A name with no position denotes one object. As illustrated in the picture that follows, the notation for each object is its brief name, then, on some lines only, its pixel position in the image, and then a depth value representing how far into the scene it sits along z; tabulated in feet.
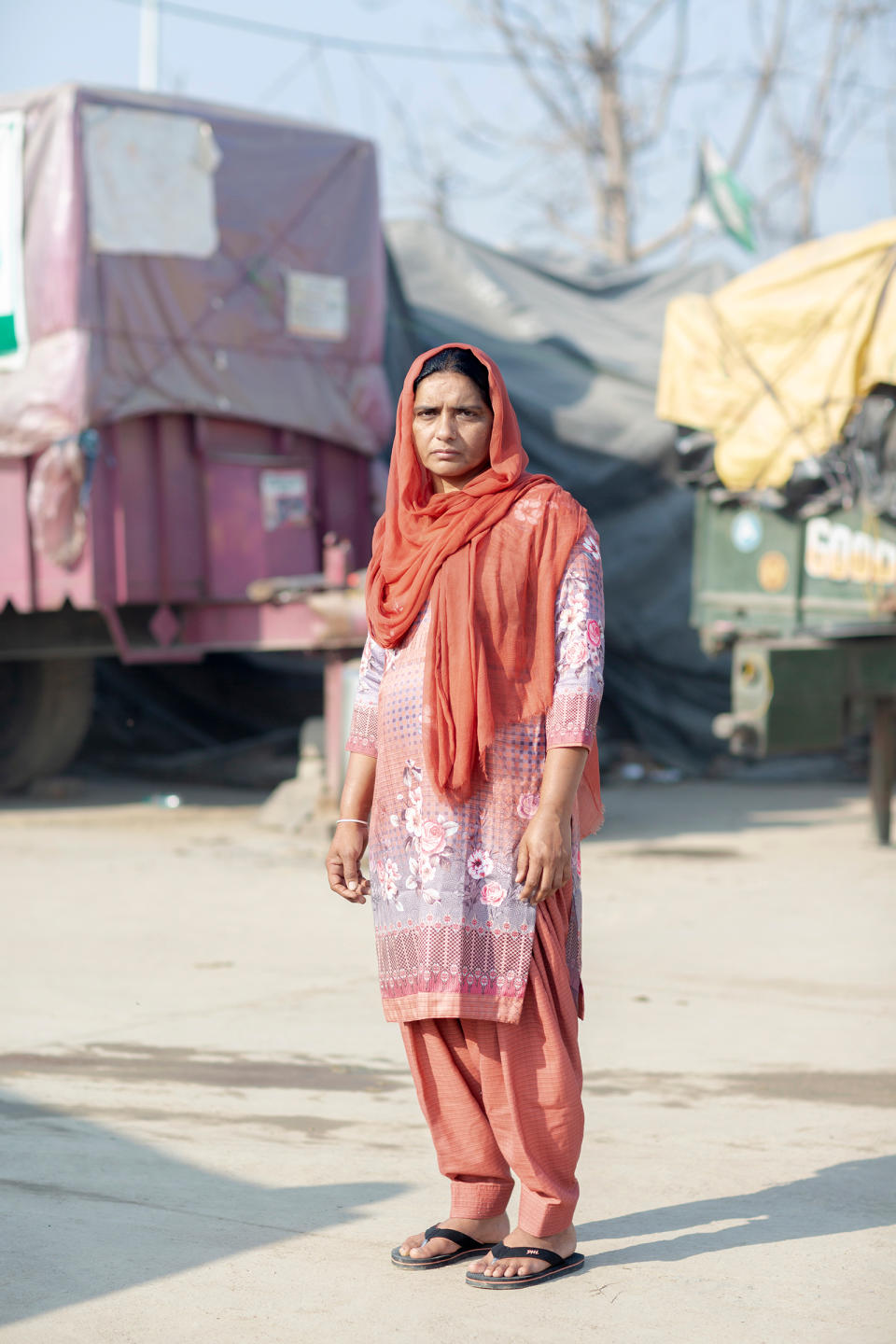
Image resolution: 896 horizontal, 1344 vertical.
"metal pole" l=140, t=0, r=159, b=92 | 60.29
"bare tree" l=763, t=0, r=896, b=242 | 86.84
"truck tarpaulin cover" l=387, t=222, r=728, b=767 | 41.01
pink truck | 29.09
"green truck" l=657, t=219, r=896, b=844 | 25.02
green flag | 57.41
